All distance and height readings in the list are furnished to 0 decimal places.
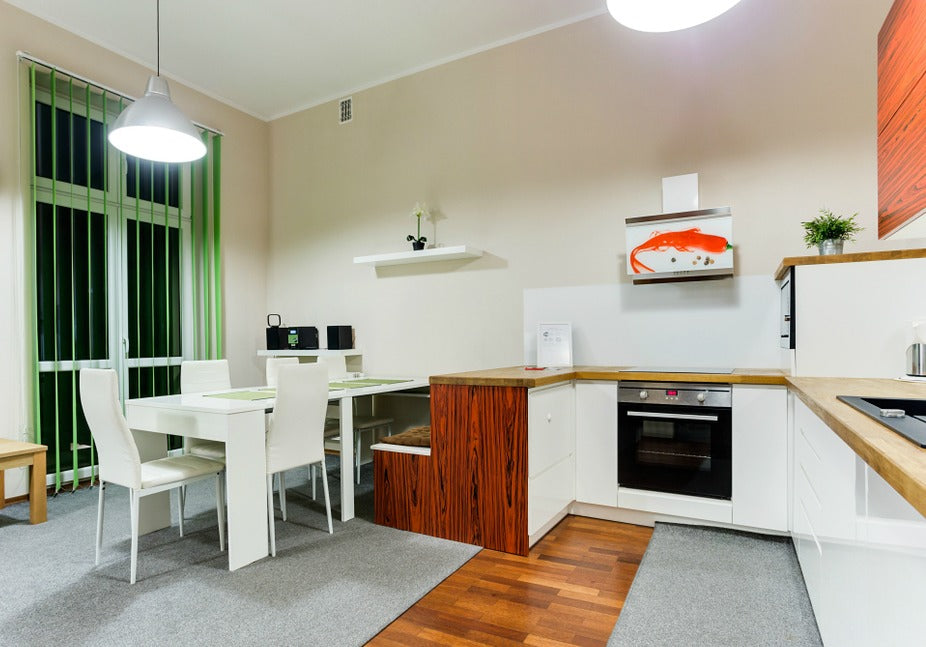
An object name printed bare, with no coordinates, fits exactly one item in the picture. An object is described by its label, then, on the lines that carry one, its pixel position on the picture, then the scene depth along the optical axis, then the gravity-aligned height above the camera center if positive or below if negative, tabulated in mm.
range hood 2992 +423
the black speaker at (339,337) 4590 -131
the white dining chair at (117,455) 2279 -576
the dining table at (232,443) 2377 -581
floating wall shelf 3969 +513
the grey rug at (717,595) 1809 -1091
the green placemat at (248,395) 2894 -403
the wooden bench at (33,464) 2987 -788
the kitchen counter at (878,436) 772 -247
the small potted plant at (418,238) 4238 +678
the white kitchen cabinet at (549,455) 2541 -699
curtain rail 3490 +1771
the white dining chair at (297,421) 2588 -500
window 3615 +468
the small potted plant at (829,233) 2562 +404
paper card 3469 -163
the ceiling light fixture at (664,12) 1772 +1044
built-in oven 2666 -625
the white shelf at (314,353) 4531 -265
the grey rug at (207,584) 1867 -1089
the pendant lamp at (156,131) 2562 +982
